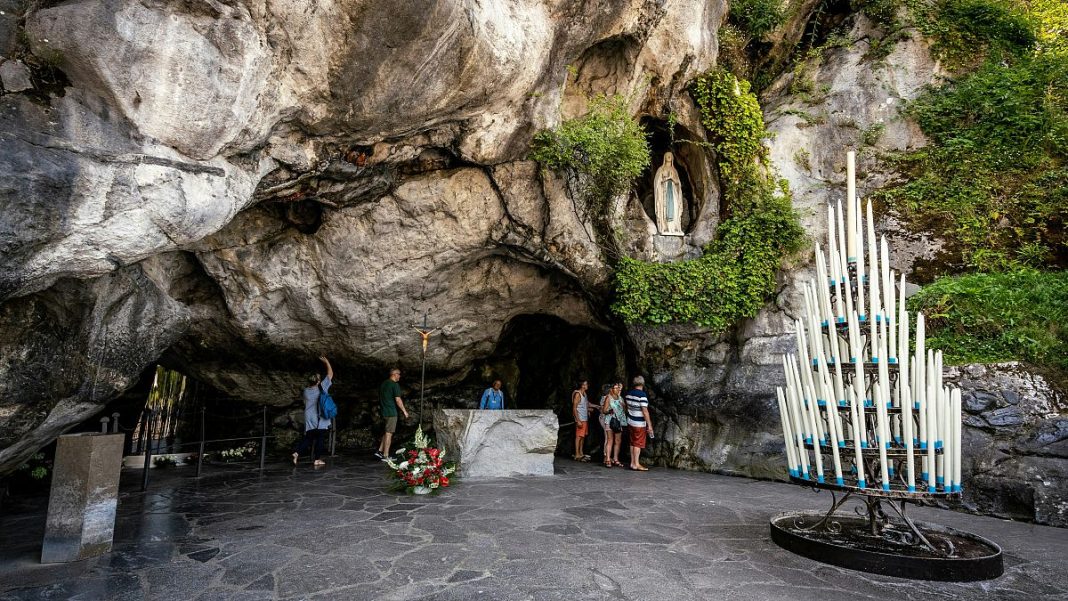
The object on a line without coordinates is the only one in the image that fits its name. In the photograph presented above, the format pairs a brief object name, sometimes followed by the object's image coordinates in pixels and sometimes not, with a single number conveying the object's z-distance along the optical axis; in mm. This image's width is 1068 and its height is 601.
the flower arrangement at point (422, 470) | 7012
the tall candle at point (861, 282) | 4677
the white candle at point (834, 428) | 4473
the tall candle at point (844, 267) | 4742
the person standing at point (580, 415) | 10992
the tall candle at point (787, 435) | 4934
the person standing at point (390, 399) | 9766
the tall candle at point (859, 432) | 4379
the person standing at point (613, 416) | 10164
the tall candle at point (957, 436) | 4195
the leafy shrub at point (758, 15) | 11375
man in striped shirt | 9562
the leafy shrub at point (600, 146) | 8688
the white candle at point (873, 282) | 4508
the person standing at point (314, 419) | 9305
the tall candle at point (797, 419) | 4844
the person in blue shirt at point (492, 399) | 10570
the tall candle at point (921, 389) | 4281
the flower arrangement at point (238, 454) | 10773
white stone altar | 8406
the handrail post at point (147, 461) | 7257
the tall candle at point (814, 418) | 4672
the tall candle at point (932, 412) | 4258
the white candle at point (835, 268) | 4816
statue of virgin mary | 11289
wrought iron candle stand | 4098
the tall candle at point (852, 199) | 4820
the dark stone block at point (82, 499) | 4398
